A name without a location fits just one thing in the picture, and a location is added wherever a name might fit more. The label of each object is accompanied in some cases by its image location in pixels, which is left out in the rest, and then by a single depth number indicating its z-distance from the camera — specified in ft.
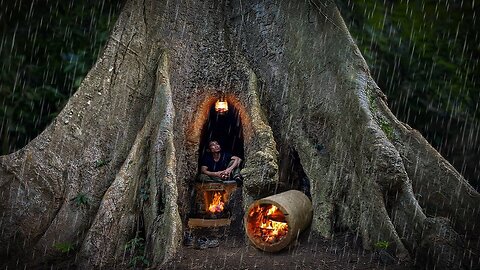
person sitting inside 22.40
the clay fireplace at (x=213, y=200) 21.68
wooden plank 20.58
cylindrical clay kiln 16.15
